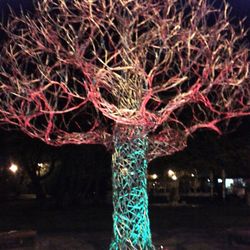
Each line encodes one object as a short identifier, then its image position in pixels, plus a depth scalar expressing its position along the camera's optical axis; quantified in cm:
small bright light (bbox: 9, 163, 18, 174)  2168
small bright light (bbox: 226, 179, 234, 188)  3802
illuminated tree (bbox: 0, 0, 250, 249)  438
